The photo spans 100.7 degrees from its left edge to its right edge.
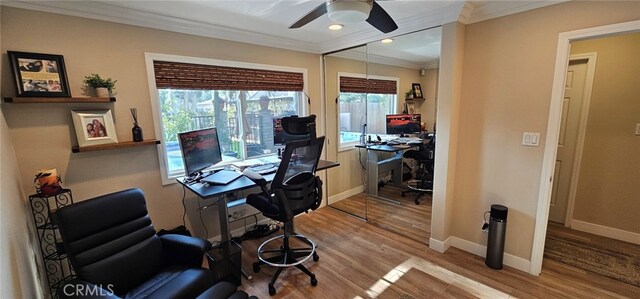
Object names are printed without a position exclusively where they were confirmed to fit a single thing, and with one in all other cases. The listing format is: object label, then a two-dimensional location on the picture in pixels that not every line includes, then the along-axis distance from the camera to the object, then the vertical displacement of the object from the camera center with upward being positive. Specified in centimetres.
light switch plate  219 -30
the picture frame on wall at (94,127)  208 -10
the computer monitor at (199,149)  234 -35
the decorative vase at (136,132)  233 -16
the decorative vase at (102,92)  211 +17
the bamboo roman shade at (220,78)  250 +36
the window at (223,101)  254 +11
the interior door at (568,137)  293 -39
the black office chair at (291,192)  212 -69
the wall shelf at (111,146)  208 -26
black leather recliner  149 -89
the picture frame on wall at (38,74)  184 +29
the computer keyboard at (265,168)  273 -62
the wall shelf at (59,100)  179 +11
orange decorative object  186 -47
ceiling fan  154 +59
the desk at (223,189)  211 -64
